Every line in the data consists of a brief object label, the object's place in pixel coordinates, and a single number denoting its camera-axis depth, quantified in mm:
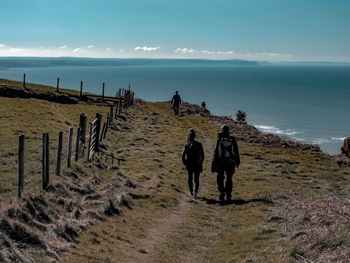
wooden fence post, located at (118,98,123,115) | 42119
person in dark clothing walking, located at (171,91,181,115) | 45831
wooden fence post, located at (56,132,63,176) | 13719
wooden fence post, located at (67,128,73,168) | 15648
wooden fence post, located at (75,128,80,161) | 17389
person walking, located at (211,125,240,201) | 14742
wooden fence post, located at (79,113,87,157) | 19244
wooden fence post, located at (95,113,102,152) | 22116
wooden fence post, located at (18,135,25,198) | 10602
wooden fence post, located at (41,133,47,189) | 12100
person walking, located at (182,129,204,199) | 15320
